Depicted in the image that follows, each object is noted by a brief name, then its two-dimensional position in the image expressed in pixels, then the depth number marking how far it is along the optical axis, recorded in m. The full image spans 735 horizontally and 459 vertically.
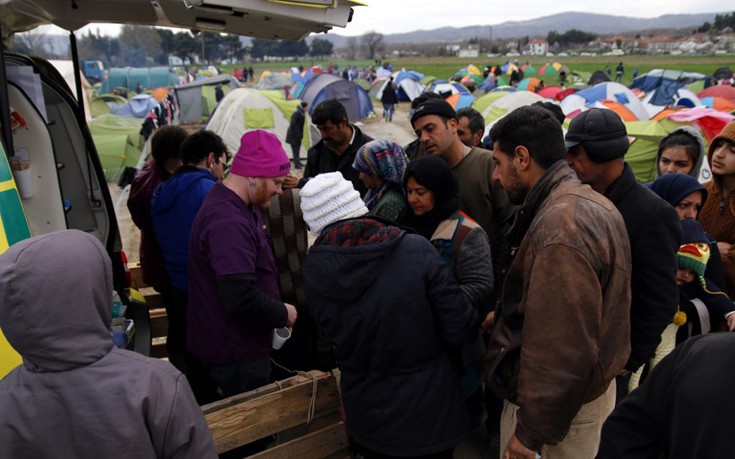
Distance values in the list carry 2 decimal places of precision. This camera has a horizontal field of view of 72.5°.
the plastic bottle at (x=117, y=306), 3.41
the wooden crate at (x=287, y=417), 2.35
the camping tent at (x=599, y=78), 30.81
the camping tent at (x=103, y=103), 24.72
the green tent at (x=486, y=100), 18.45
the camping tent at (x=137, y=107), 21.50
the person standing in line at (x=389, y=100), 24.64
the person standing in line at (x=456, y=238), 2.43
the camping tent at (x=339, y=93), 21.39
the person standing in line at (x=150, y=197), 3.61
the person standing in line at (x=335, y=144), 4.41
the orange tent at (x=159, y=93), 29.60
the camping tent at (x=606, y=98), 18.00
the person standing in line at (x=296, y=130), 14.03
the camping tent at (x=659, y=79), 27.67
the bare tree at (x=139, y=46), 99.82
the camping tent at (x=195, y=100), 23.36
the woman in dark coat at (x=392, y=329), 2.05
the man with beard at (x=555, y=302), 1.74
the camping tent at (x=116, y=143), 12.71
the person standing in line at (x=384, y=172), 2.93
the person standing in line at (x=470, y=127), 5.24
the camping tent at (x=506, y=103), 17.38
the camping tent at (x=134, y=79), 41.34
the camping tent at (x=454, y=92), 21.38
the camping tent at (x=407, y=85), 32.84
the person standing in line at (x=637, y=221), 2.25
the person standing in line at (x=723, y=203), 3.33
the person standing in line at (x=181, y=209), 3.17
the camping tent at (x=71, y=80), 22.06
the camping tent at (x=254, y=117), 15.19
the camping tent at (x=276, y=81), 35.32
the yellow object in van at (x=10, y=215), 2.13
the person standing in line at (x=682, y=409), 1.10
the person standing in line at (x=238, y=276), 2.40
